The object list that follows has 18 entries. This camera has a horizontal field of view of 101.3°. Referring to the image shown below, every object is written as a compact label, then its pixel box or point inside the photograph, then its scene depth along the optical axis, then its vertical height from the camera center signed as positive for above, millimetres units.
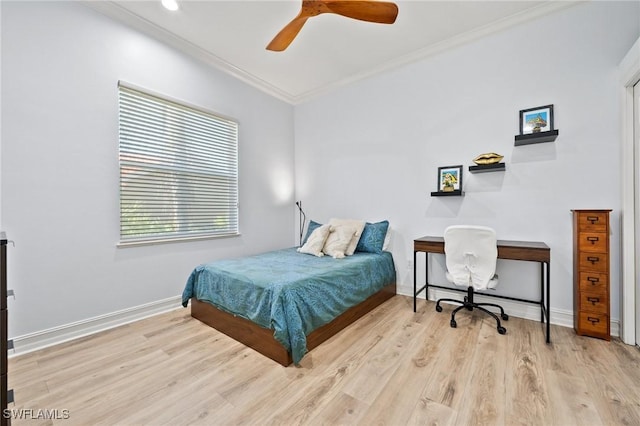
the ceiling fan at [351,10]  1890 +1506
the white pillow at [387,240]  3428 -396
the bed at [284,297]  1888 -740
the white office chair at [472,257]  2316 -434
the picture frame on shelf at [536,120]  2490 +861
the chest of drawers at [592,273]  2113 -536
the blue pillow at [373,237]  3285 -346
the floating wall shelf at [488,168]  2678 +430
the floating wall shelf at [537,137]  2406 +670
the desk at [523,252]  2193 -393
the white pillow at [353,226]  3191 -214
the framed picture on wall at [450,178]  2957 +354
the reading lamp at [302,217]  4418 -106
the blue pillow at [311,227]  3850 -245
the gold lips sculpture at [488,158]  2662 +524
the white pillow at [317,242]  3172 -387
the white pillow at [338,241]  3070 -370
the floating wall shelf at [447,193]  2898 +180
